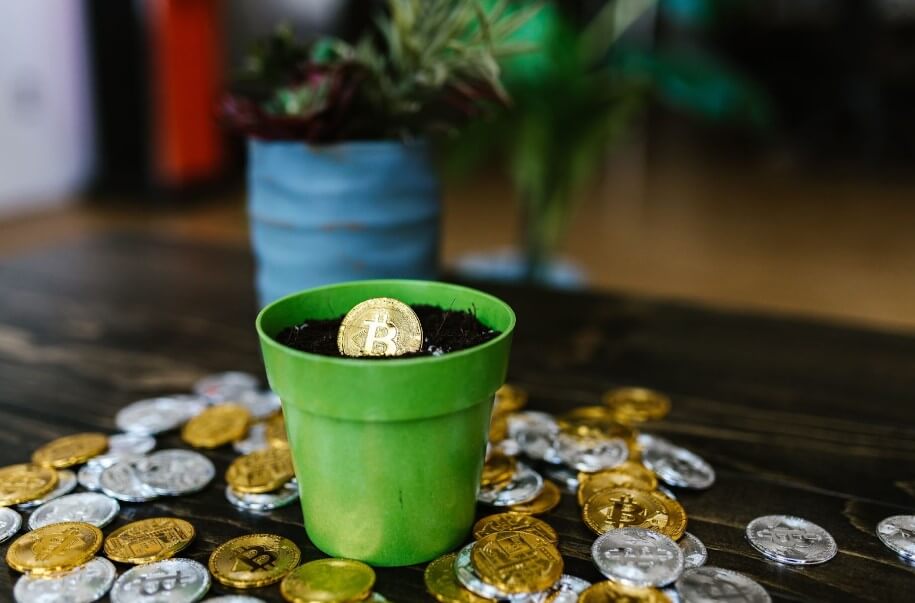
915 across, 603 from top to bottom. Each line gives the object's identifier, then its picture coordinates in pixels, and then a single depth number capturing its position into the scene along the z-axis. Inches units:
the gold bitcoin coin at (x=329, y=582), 15.3
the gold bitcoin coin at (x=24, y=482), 19.1
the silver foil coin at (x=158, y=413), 23.1
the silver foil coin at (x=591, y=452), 20.9
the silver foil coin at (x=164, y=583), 15.3
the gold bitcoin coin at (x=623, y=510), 18.1
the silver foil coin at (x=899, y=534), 17.3
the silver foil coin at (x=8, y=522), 17.6
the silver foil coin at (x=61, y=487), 19.1
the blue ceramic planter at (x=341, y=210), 24.6
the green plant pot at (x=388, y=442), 15.2
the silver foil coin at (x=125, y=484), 19.3
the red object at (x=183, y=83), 115.9
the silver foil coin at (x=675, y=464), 20.4
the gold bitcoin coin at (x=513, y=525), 17.6
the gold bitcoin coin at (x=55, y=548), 16.2
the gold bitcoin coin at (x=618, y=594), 15.3
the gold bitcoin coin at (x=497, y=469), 20.1
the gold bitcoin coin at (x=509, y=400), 24.5
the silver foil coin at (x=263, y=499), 19.0
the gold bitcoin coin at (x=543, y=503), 18.9
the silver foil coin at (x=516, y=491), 19.2
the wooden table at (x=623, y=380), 18.1
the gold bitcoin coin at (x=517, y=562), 15.5
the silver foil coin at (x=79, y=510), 18.2
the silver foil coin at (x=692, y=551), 16.8
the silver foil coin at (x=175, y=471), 19.7
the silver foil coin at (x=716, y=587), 15.4
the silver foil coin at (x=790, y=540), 17.1
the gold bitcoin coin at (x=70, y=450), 20.9
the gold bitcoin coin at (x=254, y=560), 15.9
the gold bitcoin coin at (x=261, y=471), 19.5
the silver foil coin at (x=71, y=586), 15.3
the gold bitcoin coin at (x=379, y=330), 16.6
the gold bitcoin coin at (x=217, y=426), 22.2
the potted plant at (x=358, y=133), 24.0
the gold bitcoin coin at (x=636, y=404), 24.3
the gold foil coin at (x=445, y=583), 15.3
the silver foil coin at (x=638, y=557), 15.9
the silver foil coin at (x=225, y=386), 25.3
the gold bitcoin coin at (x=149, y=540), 16.7
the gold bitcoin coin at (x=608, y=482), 19.8
